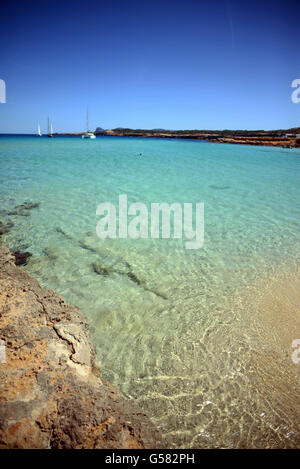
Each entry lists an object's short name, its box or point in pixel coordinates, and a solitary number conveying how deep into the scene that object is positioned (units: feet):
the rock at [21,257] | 15.23
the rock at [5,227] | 19.23
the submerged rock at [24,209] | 23.61
